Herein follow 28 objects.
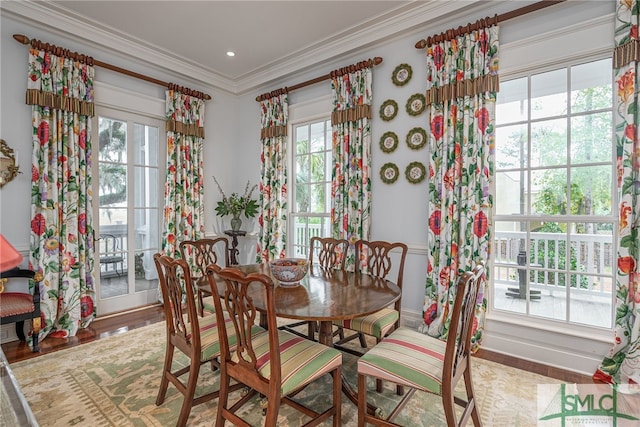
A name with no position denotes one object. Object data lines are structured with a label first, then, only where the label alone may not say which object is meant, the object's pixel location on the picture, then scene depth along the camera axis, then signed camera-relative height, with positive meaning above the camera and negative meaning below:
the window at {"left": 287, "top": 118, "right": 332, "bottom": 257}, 4.14 +0.37
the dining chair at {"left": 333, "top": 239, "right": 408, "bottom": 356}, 2.21 -0.79
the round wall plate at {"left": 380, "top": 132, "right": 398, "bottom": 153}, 3.41 +0.76
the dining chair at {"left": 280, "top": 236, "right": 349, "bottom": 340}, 2.92 -0.46
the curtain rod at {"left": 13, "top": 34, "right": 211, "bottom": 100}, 2.98 +1.64
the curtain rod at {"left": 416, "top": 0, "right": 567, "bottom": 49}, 2.52 +1.67
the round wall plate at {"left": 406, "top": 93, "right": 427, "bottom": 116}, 3.21 +1.11
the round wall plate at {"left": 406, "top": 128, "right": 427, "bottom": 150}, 3.21 +0.76
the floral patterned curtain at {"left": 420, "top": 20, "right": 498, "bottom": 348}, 2.76 +0.47
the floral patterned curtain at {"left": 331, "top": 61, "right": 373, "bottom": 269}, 3.50 +0.66
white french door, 3.73 +0.05
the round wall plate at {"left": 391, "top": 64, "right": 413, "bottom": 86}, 3.31 +1.46
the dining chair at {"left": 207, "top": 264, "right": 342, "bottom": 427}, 1.46 -0.77
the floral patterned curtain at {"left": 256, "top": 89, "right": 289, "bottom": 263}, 4.35 +0.46
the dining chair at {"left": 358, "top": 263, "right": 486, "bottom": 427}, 1.47 -0.78
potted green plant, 4.50 +0.04
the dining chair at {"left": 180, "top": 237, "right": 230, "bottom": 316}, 2.26 -0.53
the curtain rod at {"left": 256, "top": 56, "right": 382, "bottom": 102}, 3.46 +1.64
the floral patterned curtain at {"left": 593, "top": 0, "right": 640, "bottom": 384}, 2.21 +0.09
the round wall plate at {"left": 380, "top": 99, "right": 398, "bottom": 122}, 3.41 +1.12
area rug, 1.92 -1.26
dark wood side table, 4.50 -0.45
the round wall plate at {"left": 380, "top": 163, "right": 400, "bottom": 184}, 3.40 +0.43
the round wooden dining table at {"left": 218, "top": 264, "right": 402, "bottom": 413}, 1.66 -0.53
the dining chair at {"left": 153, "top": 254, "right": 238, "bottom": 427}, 1.78 -0.77
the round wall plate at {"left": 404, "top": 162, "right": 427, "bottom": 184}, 3.22 +0.41
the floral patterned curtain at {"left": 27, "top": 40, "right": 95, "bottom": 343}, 3.06 +0.25
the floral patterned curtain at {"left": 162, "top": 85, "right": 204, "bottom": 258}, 4.09 +0.54
